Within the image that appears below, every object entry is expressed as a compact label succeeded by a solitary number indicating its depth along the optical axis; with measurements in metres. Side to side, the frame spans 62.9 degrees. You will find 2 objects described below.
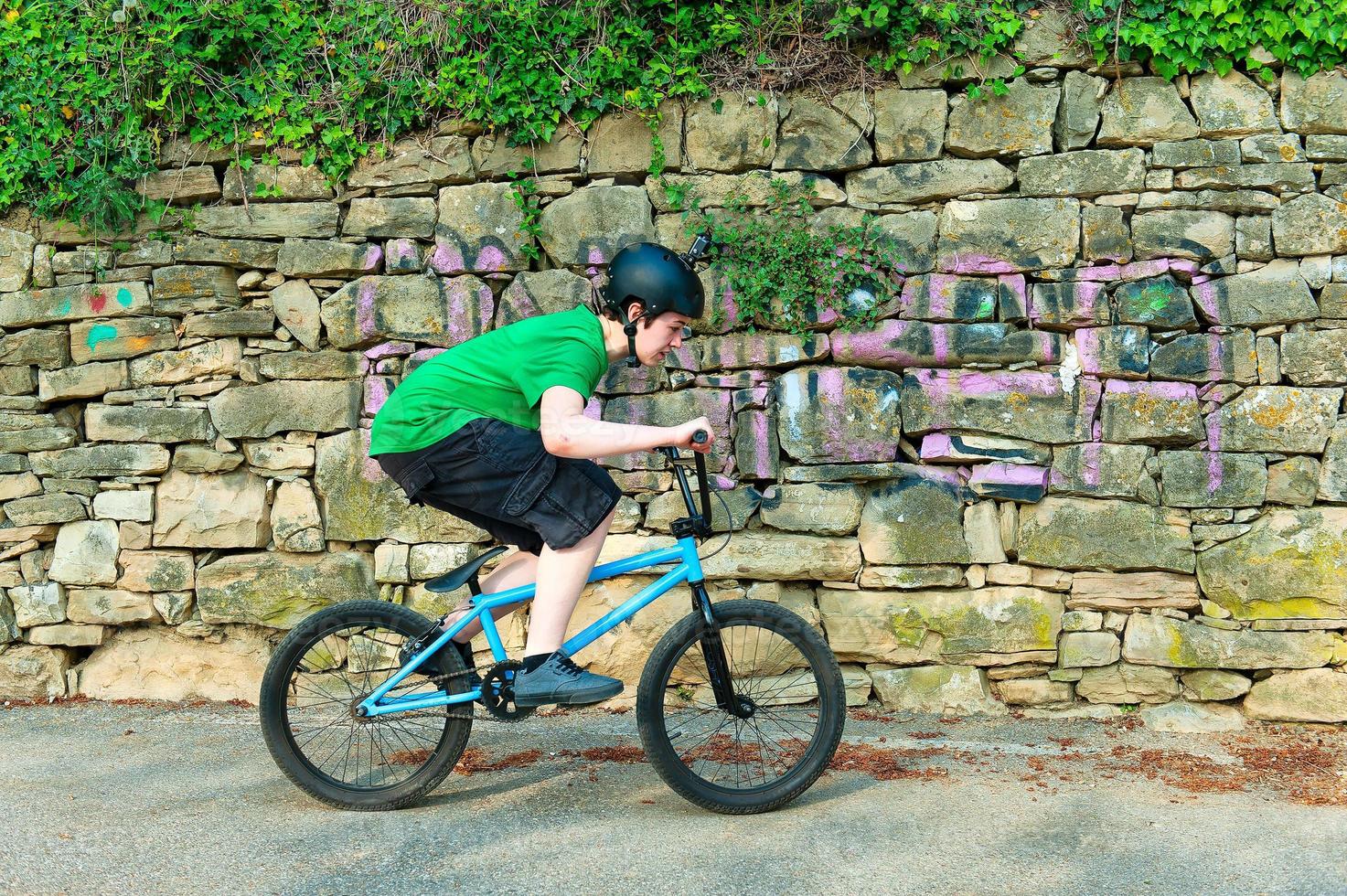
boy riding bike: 3.33
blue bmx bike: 3.42
